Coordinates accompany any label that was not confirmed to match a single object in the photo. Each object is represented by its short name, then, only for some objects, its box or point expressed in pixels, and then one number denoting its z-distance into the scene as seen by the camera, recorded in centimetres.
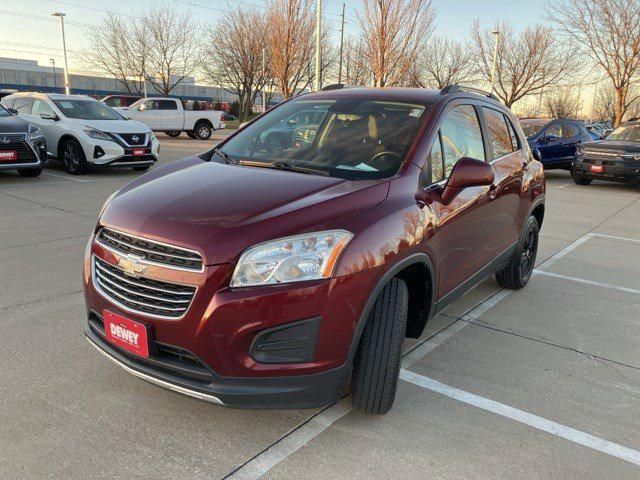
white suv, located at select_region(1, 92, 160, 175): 1077
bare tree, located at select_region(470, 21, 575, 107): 3450
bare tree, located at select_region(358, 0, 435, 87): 2403
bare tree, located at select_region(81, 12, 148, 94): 3922
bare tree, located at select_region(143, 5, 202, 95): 3859
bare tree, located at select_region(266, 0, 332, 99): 2606
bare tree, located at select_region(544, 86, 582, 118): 5612
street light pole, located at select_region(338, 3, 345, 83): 4116
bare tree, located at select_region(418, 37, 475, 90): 4179
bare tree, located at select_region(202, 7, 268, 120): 3538
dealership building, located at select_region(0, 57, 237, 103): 6557
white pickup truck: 2226
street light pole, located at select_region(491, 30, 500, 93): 3103
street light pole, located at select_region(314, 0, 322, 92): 2219
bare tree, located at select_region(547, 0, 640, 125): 2081
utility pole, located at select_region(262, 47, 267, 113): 3663
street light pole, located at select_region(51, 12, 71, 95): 3666
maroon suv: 223
